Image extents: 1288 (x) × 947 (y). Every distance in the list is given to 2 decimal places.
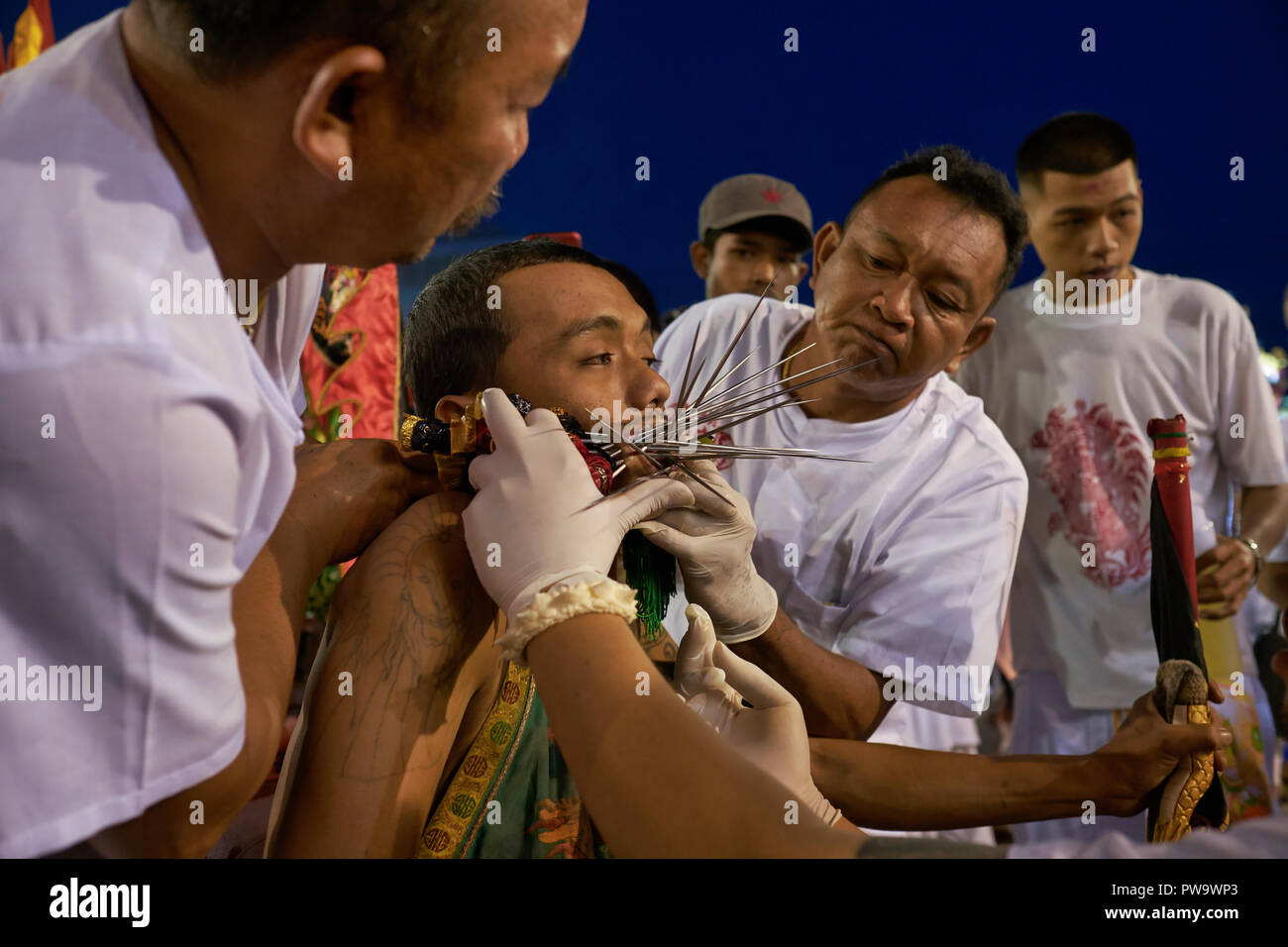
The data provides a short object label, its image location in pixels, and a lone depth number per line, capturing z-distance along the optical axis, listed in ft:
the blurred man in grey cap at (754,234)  8.95
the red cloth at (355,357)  6.99
